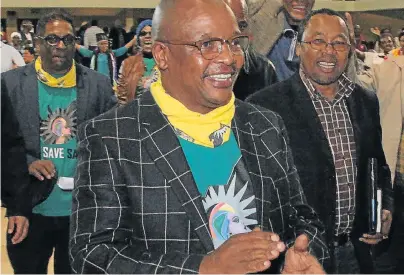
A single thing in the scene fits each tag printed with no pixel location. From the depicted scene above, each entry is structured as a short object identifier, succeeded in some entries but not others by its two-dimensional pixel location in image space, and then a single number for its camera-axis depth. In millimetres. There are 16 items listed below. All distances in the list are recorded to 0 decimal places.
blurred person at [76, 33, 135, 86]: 4633
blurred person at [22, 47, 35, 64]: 5949
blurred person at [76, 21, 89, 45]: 6203
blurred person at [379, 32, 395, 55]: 4891
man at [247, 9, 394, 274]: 2363
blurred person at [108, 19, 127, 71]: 5580
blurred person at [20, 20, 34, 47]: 6287
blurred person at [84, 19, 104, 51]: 5472
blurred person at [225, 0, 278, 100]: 2717
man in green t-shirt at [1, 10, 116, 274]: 2828
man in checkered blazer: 1341
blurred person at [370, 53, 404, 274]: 3031
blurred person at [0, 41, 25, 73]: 4973
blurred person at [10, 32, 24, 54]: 6423
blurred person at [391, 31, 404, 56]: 3512
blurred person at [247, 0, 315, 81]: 2873
